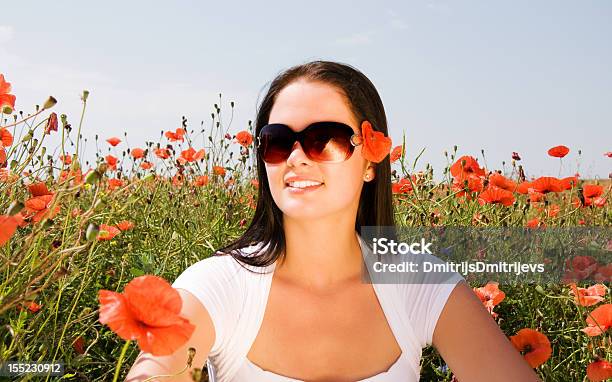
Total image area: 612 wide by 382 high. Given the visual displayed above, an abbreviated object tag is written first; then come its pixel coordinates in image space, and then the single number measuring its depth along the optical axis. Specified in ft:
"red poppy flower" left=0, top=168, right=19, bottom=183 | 7.54
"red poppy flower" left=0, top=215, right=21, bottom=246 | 4.41
